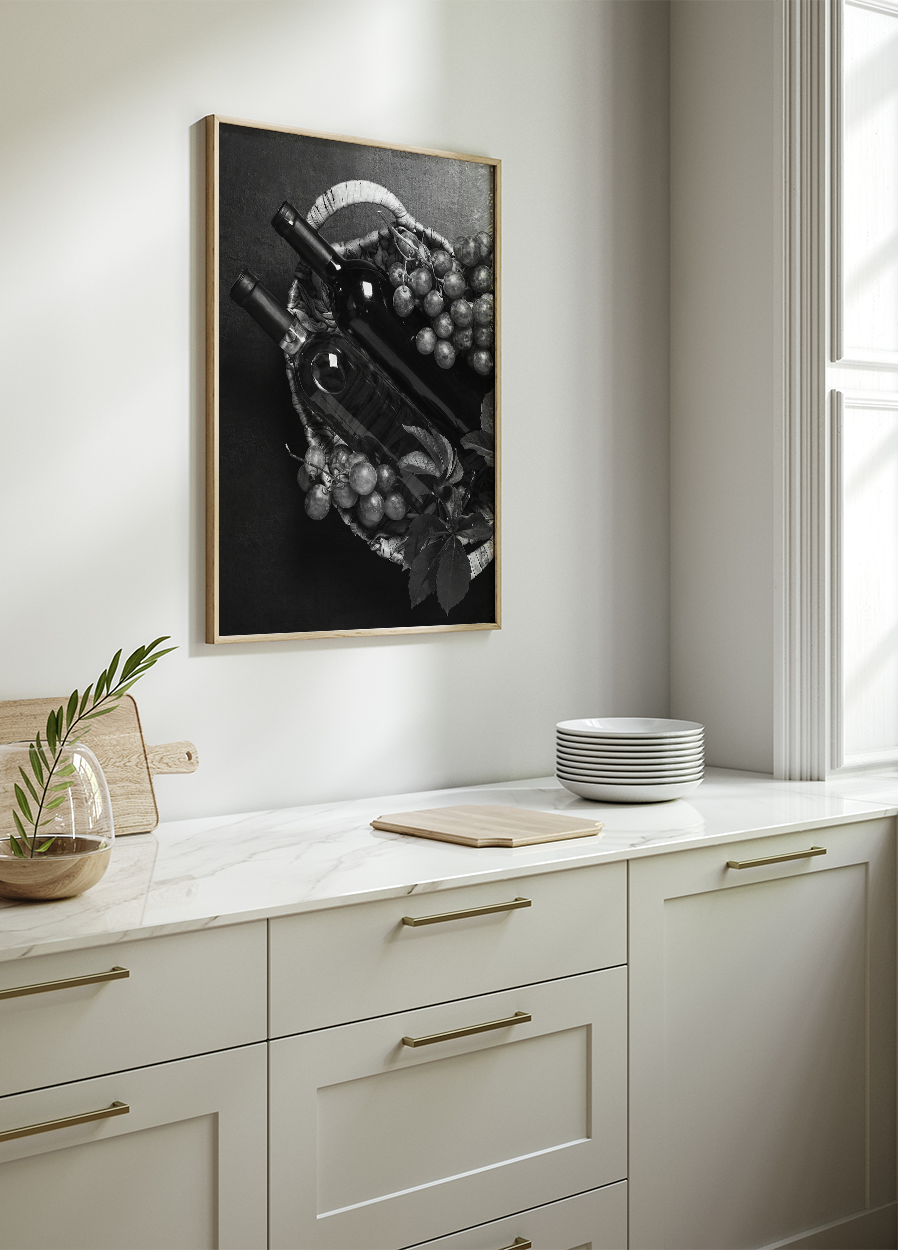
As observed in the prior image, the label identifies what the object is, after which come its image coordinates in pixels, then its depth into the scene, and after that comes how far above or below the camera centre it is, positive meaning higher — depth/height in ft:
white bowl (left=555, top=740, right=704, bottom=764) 7.60 -0.85
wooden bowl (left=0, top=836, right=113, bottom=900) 5.30 -1.10
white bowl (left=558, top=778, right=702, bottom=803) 7.61 -1.07
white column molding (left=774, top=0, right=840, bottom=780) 8.25 +1.32
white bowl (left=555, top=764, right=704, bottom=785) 7.61 -0.99
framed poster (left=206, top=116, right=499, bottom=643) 7.28 +1.36
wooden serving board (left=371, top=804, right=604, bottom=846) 6.51 -1.13
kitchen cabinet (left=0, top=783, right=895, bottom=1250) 5.07 -2.05
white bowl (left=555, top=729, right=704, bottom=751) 7.58 -0.77
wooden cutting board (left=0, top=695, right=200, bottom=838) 6.75 -0.81
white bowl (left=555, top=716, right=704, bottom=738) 8.02 -0.73
